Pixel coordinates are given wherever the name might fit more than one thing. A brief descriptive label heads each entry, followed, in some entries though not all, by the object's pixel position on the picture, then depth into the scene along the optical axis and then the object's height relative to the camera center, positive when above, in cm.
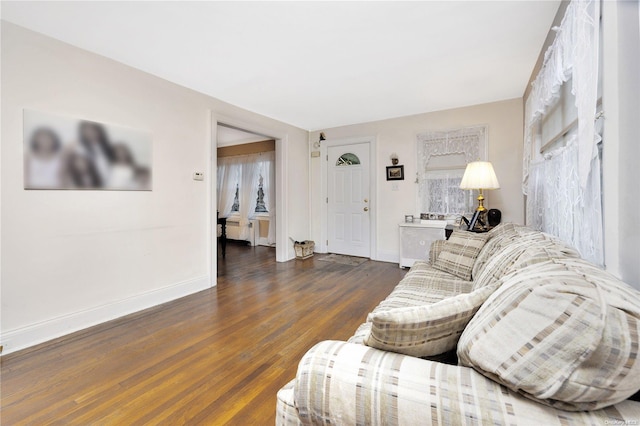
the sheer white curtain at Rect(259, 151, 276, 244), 632 +55
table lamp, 296 +33
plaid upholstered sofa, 57 -38
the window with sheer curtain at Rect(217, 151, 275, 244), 642 +49
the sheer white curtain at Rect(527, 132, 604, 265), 127 +3
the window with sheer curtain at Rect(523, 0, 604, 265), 123 +40
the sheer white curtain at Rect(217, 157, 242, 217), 691 +70
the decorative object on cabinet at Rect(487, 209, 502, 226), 343 -11
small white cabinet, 395 -43
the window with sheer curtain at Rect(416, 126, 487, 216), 395 +64
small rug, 453 -87
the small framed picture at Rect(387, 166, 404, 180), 446 +58
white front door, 488 +16
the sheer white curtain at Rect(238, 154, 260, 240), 658 +42
